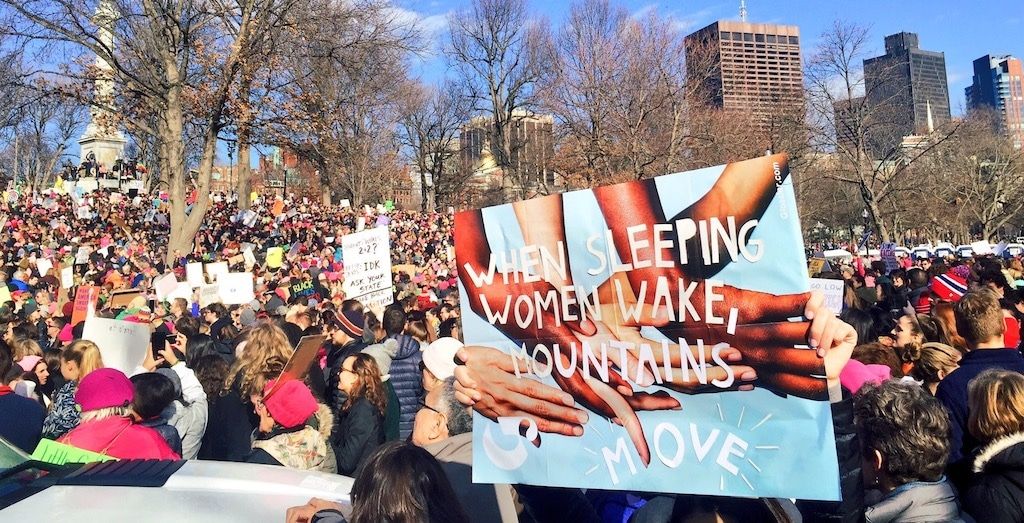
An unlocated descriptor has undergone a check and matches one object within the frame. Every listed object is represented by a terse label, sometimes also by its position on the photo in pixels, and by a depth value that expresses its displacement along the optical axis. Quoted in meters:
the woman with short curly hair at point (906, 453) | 2.48
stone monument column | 18.30
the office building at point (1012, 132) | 51.91
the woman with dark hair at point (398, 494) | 2.07
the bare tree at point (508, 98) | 39.16
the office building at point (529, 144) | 38.19
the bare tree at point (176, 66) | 18.38
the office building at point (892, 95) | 29.39
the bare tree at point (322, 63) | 19.00
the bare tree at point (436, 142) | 52.84
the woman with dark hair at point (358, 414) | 4.12
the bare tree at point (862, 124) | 29.30
